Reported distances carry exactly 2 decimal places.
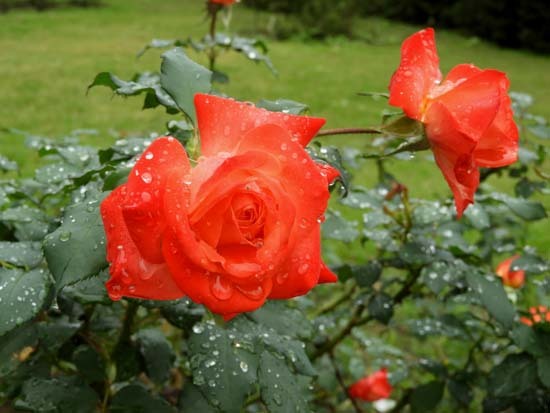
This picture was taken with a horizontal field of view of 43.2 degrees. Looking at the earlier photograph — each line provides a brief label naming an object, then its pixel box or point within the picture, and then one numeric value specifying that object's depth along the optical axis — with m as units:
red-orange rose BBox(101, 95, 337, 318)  0.49
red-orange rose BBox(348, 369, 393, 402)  1.55
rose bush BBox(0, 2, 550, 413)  0.50
